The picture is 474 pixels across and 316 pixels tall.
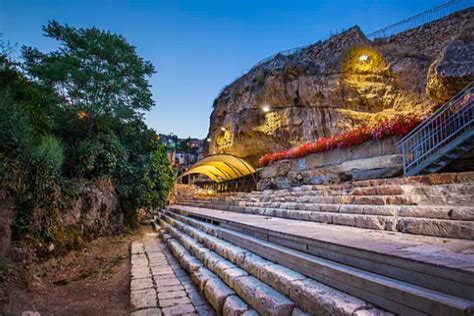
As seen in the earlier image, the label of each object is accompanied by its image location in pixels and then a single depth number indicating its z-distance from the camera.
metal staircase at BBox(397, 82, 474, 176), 5.87
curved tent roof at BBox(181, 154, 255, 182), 14.37
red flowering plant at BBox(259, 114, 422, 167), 7.06
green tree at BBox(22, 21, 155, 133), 8.71
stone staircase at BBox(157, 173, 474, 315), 1.44
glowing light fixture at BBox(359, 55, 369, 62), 17.05
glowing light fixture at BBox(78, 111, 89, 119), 8.88
